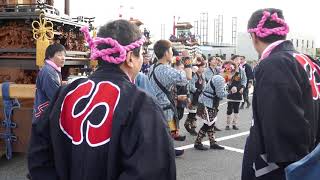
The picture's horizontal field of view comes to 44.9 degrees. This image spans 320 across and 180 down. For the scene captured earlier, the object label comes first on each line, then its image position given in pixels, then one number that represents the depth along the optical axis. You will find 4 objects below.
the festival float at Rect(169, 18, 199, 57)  18.58
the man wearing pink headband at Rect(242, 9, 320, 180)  2.44
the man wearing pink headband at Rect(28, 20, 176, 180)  1.84
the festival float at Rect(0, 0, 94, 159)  5.14
